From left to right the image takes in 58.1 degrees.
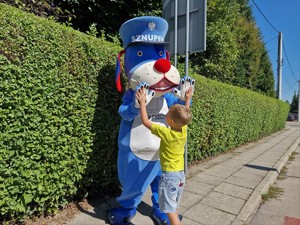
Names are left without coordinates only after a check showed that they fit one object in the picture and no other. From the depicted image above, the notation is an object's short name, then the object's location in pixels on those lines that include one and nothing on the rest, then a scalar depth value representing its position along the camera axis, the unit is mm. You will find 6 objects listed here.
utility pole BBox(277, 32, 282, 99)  23453
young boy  2652
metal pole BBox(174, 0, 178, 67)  4544
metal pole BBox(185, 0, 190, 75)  4434
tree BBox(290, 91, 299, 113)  73500
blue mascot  2951
